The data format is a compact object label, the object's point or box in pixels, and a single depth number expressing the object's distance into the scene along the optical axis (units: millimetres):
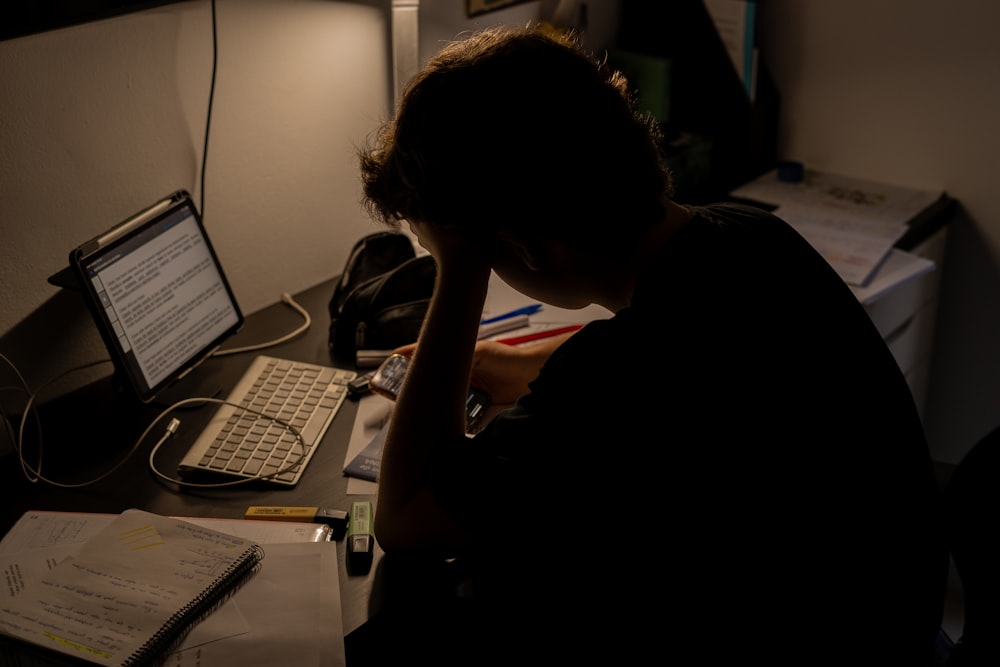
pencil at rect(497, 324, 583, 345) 1518
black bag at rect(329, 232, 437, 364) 1508
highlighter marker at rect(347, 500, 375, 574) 1093
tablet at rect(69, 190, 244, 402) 1287
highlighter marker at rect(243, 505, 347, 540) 1157
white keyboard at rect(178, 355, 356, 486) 1262
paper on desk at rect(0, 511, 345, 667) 968
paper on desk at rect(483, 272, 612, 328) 1598
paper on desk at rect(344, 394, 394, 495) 1239
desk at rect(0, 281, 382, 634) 1194
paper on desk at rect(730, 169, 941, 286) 1889
